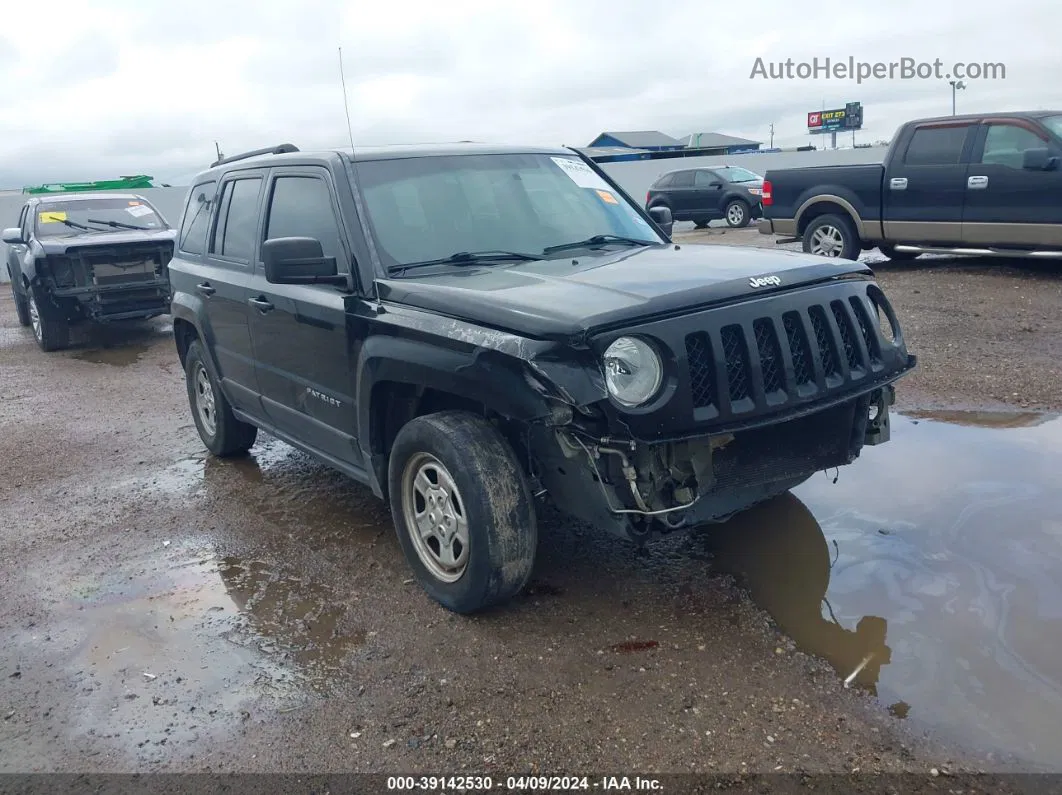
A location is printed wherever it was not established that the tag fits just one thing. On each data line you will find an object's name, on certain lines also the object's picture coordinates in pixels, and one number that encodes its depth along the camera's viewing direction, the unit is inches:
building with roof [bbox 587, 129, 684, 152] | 2128.4
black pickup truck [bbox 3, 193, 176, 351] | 435.8
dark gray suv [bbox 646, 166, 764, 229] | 861.2
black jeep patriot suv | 127.9
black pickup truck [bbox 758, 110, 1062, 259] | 396.2
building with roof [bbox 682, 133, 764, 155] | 2174.0
